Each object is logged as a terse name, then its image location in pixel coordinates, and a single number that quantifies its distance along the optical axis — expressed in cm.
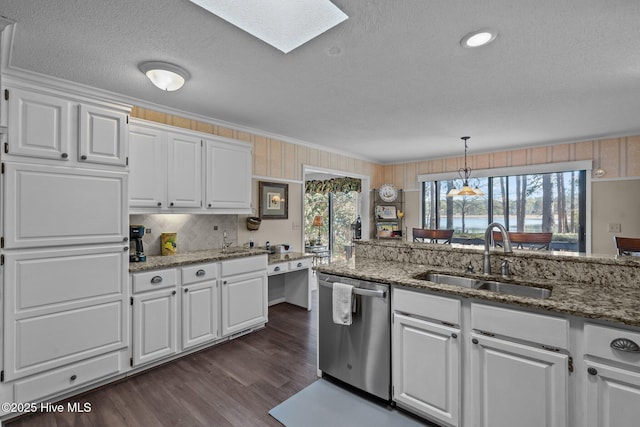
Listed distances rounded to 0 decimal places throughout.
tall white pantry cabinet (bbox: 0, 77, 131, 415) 196
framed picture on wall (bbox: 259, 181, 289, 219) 414
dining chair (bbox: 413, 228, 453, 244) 430
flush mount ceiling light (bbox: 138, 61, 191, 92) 225
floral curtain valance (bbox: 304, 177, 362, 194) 656
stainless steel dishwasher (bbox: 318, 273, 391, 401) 204
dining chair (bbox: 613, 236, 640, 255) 277
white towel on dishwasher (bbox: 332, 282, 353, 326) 213
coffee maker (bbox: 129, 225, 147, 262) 265
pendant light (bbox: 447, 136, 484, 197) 423
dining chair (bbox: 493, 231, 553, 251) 331
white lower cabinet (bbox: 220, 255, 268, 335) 304
